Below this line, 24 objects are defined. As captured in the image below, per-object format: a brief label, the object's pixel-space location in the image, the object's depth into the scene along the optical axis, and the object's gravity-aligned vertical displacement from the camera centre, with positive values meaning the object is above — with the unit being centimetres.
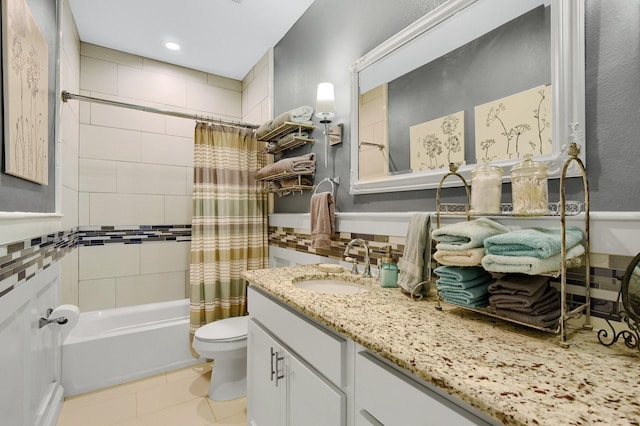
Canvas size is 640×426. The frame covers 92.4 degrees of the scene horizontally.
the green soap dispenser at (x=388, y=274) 130 -25
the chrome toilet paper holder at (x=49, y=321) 147 -52
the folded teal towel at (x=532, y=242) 74 -7
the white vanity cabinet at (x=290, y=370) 92 -56
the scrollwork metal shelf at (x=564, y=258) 72 -11
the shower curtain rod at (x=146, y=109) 195 +78
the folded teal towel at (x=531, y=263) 73 -12
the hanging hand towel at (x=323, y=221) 173 -3
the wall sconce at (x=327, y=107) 176 +62
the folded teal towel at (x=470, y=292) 88 -23
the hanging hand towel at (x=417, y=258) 114 -17
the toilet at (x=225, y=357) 195 -92
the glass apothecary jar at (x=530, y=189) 87 +7
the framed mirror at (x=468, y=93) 90 +45
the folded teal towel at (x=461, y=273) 90 -17
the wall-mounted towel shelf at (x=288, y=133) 202 +58
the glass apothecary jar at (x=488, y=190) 97 +8
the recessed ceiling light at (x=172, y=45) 250 +141
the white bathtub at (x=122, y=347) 204 -93
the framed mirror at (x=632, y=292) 66 -17
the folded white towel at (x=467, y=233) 87 -6
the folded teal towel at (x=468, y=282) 89 -20
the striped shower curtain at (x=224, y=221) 236 -4
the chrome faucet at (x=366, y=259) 148 -22
